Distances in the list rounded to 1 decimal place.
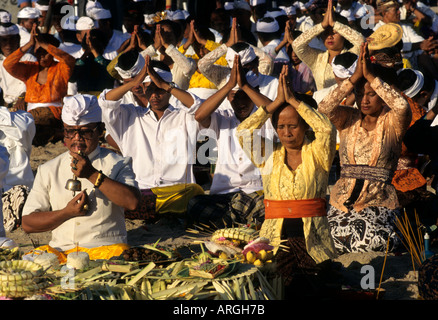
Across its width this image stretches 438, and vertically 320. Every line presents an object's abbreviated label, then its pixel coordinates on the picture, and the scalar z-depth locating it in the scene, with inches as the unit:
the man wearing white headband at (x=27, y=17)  555.2
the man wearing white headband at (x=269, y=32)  482.1
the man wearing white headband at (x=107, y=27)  506.5
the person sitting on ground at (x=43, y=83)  439.2
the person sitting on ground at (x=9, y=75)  489.4
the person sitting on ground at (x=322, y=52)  377.7
